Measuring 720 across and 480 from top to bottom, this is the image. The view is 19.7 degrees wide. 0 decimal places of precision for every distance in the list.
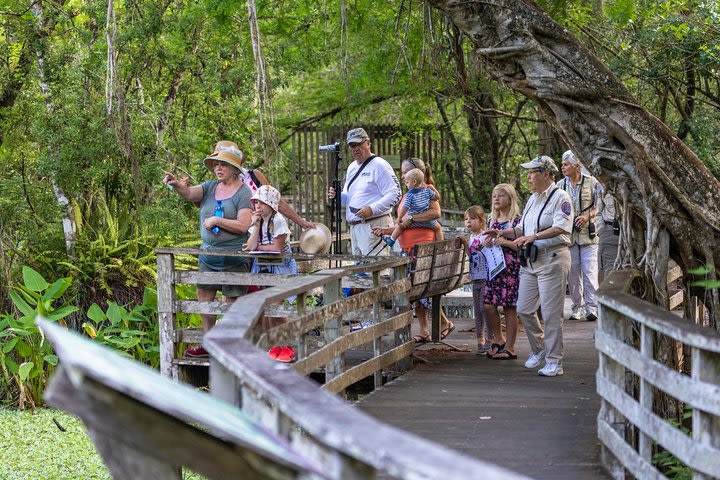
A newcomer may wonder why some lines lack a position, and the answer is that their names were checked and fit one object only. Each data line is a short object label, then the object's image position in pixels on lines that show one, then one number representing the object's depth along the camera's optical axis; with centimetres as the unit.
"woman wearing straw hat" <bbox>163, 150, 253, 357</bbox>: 1813
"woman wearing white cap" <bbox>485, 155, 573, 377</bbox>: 1627
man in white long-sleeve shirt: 1940
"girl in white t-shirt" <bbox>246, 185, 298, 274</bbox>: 1753
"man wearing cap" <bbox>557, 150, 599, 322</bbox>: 2102
